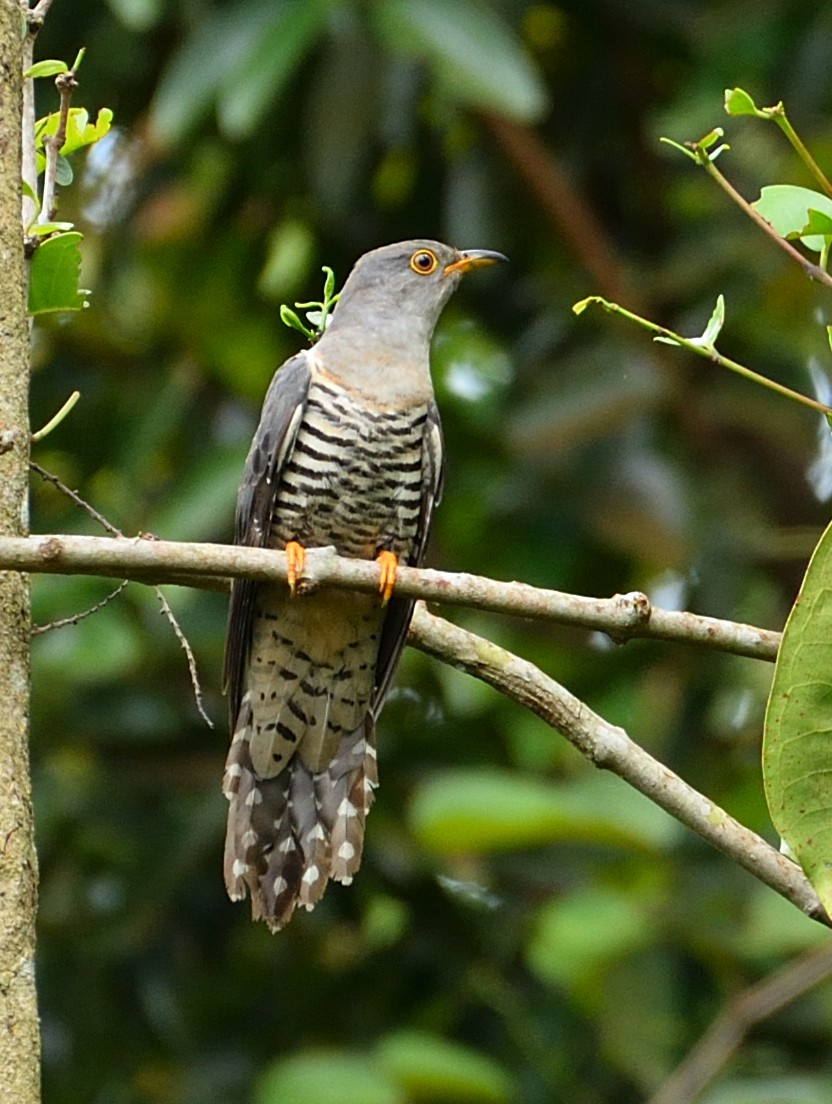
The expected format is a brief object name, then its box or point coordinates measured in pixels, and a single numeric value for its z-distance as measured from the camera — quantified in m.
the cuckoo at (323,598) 7.32
